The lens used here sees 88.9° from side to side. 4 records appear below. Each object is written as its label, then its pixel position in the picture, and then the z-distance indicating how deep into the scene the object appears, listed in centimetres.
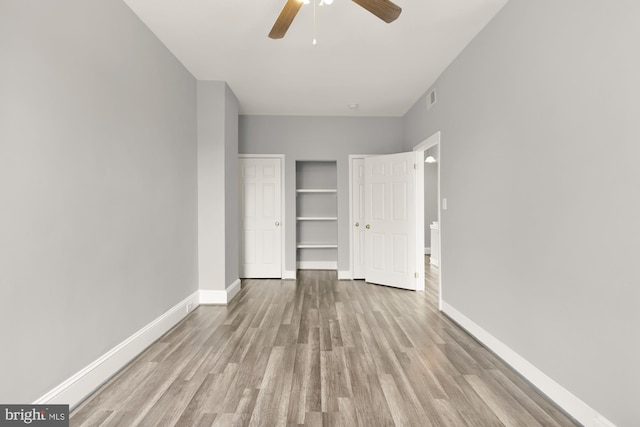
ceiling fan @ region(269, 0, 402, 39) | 201
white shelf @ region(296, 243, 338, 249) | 593
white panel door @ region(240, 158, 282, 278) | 559
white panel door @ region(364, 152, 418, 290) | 477
